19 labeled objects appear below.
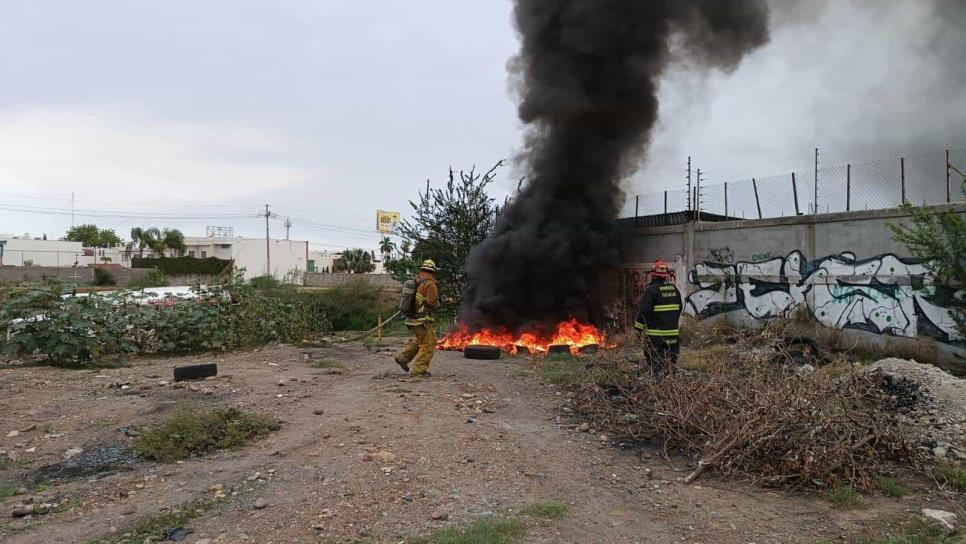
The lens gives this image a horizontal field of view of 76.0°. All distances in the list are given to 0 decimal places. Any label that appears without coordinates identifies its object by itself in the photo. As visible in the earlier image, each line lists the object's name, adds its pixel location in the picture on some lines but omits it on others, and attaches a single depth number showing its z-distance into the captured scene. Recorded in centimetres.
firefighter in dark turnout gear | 768
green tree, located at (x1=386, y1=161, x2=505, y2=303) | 1625
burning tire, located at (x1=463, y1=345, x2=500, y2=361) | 1122
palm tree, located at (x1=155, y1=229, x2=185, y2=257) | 7150
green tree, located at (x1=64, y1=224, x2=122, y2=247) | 7666
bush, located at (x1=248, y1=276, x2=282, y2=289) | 1512
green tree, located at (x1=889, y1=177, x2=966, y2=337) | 891
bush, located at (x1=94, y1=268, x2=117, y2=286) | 3672
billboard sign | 8026
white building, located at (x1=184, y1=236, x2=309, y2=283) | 6825
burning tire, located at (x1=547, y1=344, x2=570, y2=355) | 1192
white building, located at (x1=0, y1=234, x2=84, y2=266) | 5566
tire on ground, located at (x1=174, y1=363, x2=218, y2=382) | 868
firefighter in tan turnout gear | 884
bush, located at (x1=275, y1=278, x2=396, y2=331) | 1950
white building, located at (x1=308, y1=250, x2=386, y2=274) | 8769
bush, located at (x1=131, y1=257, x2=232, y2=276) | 5084
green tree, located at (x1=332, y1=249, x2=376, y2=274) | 6164
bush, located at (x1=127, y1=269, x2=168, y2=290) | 2255
